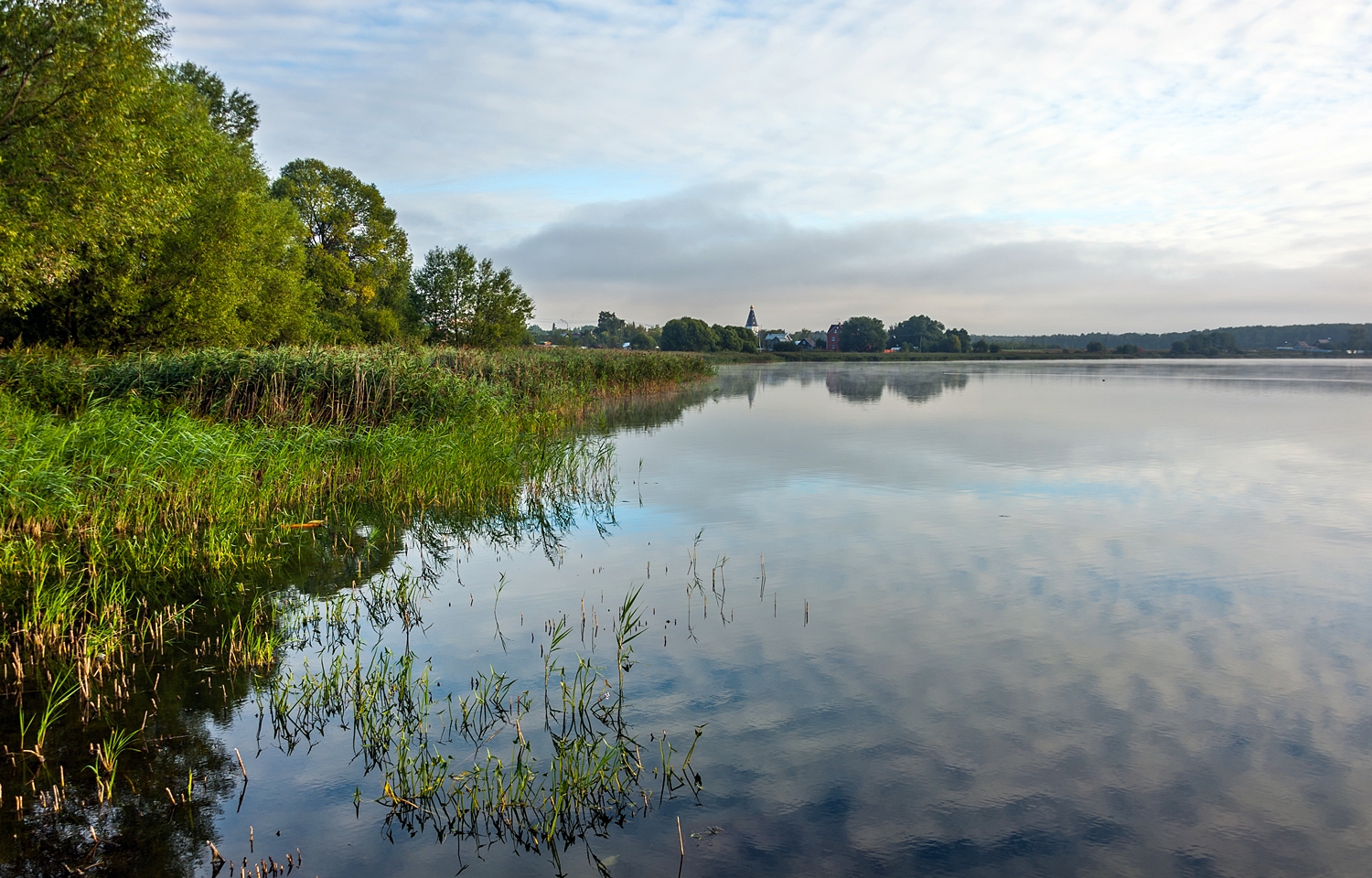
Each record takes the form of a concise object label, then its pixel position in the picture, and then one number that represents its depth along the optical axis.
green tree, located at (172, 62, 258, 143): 43.06
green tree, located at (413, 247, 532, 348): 57.47
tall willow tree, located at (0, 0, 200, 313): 16.39
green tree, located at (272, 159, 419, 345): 49.28
